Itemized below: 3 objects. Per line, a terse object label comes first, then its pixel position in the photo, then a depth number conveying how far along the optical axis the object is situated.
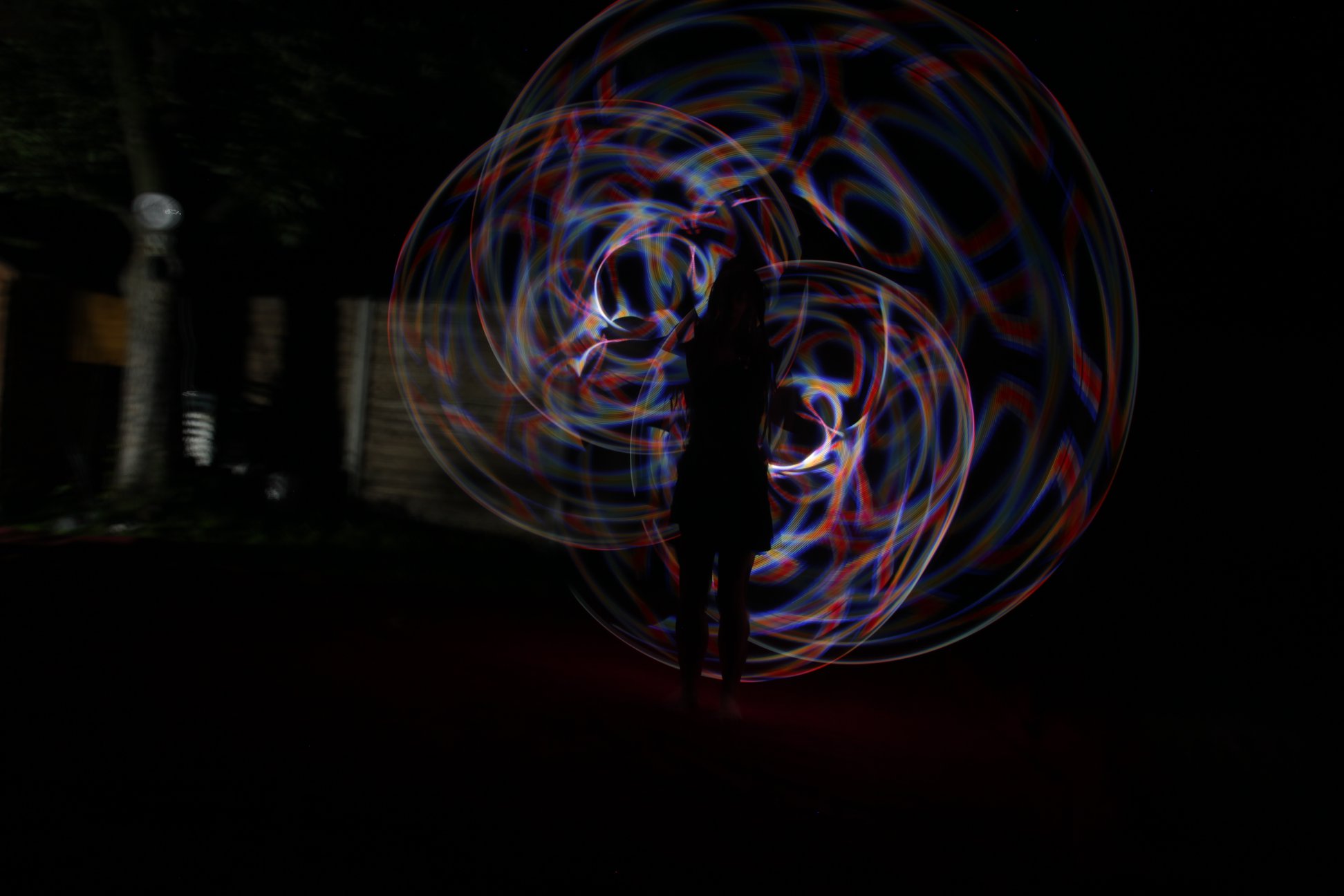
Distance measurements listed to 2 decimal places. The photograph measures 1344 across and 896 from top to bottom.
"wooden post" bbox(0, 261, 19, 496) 8.29
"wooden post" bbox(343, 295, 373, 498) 8.54
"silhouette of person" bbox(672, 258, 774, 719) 3.53
